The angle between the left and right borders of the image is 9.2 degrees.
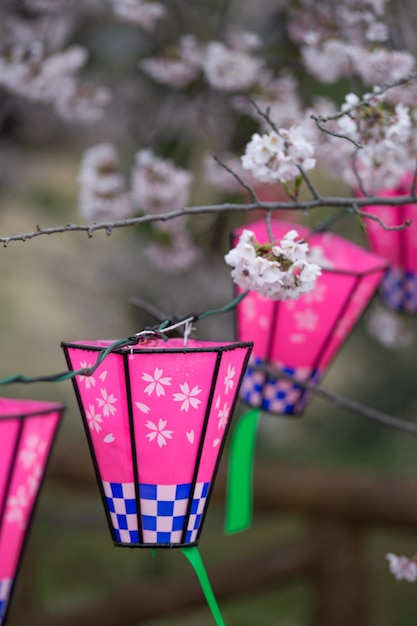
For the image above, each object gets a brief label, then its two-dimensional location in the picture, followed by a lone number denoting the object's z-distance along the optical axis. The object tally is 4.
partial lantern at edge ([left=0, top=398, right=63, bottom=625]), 3.61
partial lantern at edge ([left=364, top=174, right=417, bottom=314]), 4.29
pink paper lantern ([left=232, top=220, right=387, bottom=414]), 3.93
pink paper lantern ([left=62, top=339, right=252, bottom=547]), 3.40
